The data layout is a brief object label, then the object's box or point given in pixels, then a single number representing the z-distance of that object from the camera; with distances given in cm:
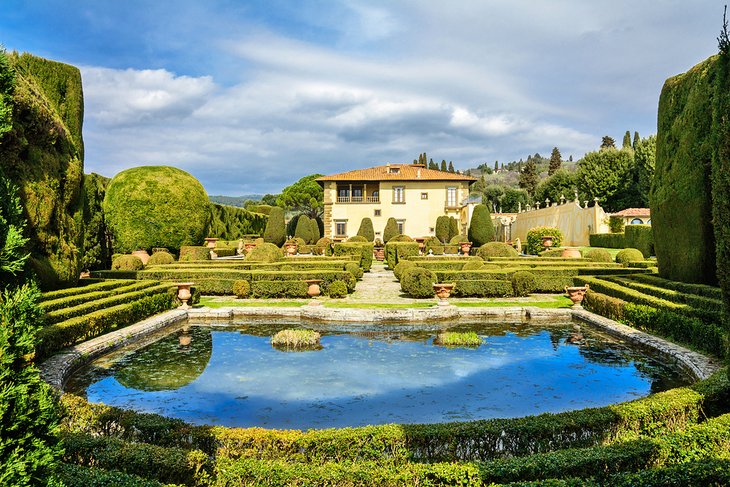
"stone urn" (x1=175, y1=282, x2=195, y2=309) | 1591
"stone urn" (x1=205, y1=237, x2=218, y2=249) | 3253
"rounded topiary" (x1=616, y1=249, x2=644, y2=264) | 2323
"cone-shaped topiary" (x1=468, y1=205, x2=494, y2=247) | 3650
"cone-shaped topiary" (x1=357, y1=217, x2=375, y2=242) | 4259
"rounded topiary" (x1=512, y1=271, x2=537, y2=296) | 1805
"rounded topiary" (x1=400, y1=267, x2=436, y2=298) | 1748
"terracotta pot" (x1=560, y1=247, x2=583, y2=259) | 2802
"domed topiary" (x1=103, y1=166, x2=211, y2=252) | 2656
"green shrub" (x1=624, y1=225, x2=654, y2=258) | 2948
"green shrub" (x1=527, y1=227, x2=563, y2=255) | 3378
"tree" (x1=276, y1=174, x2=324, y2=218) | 6512
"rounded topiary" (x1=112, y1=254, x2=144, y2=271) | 2106
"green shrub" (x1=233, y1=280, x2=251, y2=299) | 1802
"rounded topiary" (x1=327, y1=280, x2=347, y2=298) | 1784
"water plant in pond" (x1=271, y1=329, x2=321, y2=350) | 1130
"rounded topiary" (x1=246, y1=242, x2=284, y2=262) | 2520
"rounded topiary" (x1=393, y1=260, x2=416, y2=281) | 2100
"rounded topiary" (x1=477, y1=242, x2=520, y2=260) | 2659
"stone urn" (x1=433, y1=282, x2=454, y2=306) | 1594
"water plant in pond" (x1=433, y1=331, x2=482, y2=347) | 1125
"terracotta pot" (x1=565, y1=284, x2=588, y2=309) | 1549
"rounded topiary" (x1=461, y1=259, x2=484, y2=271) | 2006
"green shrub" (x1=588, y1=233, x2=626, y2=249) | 3411
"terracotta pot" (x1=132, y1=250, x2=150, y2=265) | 2524
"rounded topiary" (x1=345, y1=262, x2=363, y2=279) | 2109
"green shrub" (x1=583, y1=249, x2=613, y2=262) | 2356
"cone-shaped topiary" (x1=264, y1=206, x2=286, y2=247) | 4081
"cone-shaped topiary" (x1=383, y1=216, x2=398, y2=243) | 4194
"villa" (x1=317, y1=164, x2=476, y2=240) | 4512
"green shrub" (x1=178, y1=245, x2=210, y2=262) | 2691
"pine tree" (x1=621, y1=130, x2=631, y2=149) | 7621
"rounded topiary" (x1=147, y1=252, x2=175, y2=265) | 2388
